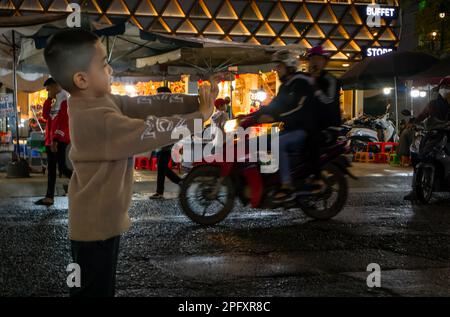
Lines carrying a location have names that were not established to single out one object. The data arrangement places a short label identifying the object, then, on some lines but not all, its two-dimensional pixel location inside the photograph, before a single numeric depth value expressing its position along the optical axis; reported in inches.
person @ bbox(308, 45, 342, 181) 263.4
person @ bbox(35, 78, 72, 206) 312.8
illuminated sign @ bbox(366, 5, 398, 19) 1123.5
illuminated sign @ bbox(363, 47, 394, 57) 1060.5
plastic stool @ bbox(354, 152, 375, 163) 693.3
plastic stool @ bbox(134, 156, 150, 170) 565.9
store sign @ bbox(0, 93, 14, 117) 520.4
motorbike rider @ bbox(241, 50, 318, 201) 257.6
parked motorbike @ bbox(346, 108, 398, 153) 771.8
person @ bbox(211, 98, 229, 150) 474.8
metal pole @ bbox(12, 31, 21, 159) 462.9
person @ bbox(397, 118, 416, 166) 573.2
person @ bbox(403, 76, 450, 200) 343.3
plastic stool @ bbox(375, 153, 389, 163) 681.3
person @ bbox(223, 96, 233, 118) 784.2
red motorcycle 256.2
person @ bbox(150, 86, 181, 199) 354.9
